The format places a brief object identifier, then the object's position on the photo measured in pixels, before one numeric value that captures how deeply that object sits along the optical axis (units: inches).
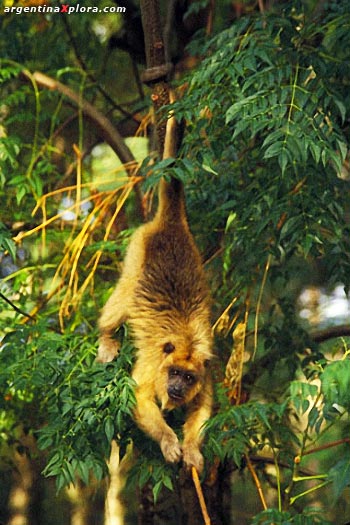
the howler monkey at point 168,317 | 363.9
